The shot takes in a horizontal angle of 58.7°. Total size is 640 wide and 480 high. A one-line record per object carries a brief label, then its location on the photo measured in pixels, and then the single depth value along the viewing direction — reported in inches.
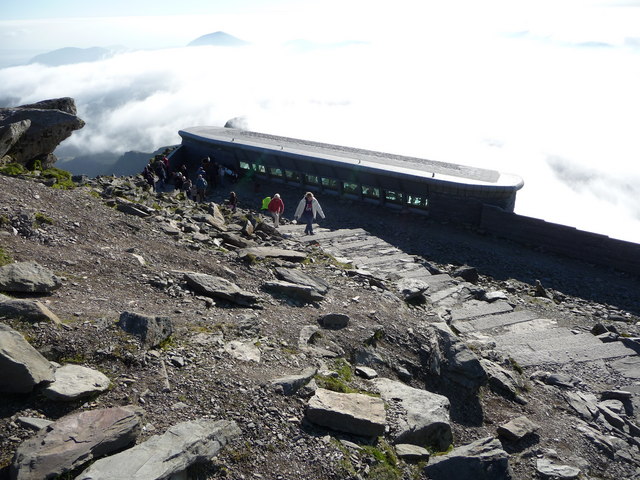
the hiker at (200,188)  914.7
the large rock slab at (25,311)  309.7
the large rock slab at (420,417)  325.4
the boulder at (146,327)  323.9
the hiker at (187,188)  986.3
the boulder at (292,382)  320.5
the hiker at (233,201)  860.6
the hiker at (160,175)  1050.1
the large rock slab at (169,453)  225.3
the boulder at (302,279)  501.3
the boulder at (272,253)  562.3
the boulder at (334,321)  431.8
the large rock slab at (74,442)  220.7
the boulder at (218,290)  431.5
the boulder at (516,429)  376.1
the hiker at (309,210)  764.6
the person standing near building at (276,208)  773.6
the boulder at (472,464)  304.7
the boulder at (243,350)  347.3
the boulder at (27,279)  347.9
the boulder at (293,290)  474.0
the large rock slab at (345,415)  304.7
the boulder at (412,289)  567.5
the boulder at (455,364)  421.1
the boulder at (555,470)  347.9
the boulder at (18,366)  254.8
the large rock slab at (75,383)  263.0
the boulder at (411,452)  307.4
